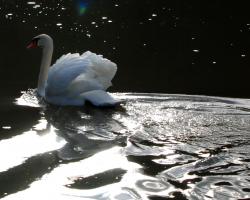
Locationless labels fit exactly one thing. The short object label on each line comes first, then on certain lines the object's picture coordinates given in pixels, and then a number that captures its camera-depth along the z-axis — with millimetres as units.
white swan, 9891
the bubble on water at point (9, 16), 17828
